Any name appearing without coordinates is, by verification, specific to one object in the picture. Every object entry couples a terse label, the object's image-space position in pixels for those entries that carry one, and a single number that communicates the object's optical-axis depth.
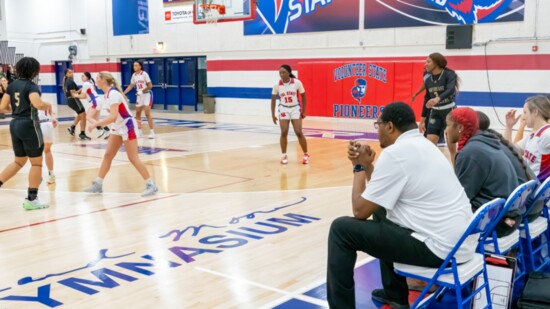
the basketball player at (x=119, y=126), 7.50
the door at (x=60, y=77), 28.18
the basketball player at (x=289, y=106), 9.94
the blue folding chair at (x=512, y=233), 3.51
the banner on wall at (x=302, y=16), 17.95
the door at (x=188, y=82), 22.78
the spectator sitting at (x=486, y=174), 3.81
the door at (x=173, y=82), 23.34
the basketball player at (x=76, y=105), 14.18
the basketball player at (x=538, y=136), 4.88
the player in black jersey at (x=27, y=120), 6.95
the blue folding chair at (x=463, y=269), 3.15
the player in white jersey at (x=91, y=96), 12.85
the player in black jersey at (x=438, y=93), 8.18
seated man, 3.28
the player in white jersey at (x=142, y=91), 14.46
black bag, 3.69
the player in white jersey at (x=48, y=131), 7.73
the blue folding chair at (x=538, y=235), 4.10
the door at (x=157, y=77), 23.94
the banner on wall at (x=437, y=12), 15.07
